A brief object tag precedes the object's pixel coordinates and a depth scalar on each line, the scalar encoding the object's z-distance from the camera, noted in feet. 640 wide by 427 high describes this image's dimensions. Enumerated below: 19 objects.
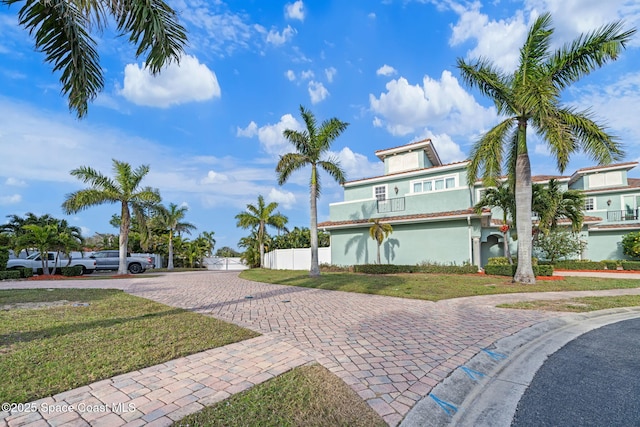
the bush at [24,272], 58.50
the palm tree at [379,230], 62.54
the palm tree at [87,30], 16.35
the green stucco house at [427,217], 61.46
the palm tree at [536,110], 37.86
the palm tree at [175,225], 107.55
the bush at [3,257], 60.23
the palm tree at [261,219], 102.89
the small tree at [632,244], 74.79
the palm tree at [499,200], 56.08
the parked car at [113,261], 77.87
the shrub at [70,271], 65.00
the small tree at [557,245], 71.15
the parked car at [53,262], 65.41
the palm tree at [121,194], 61.67
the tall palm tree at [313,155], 57.57
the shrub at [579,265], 70.85
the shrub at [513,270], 52.80
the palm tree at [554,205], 54.34
